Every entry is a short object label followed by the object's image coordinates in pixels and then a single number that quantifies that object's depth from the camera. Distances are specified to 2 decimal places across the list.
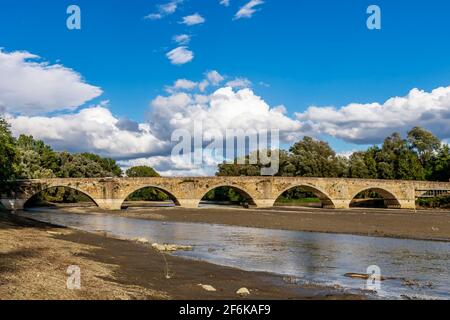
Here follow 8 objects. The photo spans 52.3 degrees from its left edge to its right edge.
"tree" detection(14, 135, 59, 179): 78.44
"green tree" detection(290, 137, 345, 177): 89.88
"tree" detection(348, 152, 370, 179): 89.47
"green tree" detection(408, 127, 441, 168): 94.00
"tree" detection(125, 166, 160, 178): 143.88
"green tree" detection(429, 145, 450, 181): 83.38
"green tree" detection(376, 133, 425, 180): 86.75
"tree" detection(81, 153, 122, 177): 131.12
